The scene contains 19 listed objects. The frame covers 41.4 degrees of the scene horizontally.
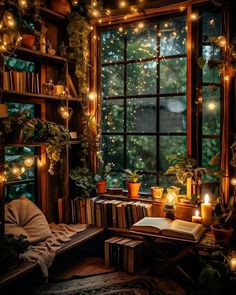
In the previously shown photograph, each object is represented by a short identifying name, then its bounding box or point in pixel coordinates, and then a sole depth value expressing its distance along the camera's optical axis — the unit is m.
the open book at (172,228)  2.78
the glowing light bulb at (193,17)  3.23
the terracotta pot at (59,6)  3.55
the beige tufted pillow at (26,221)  2.96
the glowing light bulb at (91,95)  3.86
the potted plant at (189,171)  3.18
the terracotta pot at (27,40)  3.14
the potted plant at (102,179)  3.78
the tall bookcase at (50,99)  3.22
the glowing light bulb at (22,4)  2.95
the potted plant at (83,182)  3.64
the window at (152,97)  3.29
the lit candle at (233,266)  2.57
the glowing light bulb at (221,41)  2.92
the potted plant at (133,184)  3.62
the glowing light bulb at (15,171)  3.01
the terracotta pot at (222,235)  2.77
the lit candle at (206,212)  3.05
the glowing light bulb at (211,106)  3.25
